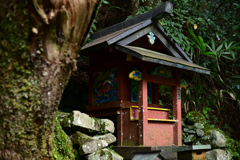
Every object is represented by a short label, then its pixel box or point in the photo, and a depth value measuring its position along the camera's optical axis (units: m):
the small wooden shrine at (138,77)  5.08
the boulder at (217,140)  5.98
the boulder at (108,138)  4.78
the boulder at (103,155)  4.30
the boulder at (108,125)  4.92
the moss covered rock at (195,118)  6.73
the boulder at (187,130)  6.42
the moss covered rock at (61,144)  3.91
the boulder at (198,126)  6.44
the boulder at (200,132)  6.23
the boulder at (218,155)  5.83
